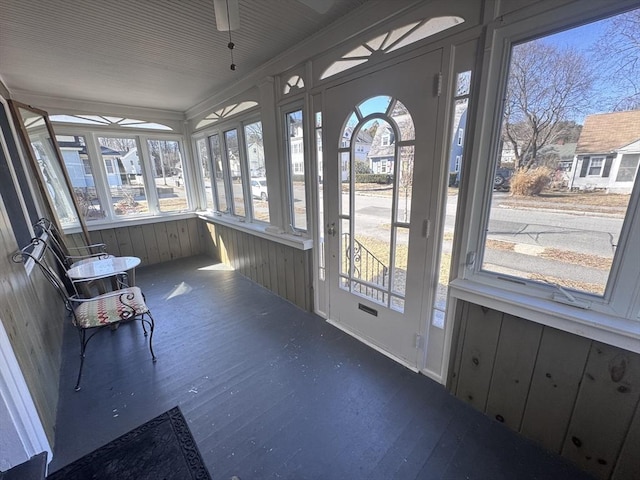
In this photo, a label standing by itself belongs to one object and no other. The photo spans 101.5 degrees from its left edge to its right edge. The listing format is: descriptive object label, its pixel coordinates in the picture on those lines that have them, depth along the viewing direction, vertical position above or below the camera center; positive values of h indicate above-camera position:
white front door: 1.58 -0.18
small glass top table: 2.12 -0.76
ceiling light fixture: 1.16 +0.73
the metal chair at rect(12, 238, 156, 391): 1.81 -0.94
